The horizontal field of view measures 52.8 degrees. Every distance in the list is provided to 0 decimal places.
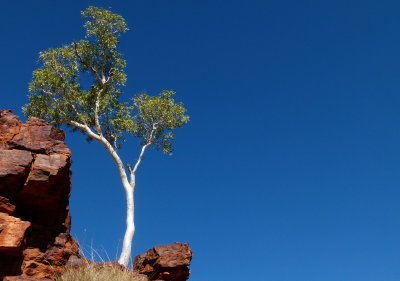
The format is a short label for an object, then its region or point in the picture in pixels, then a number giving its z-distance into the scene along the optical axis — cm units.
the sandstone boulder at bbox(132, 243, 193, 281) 1352
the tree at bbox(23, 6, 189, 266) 2831
